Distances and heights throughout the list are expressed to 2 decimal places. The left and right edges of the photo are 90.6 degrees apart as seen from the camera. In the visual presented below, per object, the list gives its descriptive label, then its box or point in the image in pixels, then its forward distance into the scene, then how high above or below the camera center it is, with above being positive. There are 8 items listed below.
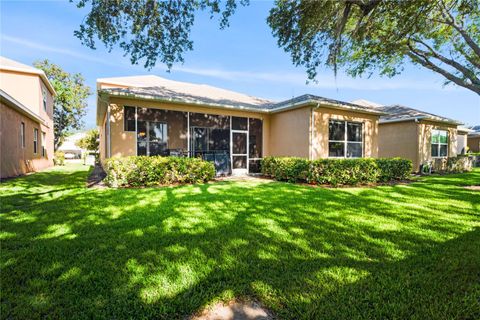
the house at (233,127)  9.77 +1.27
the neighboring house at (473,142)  28.46 +1.28
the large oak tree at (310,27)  7.44 +4.52
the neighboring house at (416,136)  14.70 +1.11
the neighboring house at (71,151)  46.42 +0.47
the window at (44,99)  17.48 +4.04
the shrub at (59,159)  21.69 -0.51
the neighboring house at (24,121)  10.54 +1.84
